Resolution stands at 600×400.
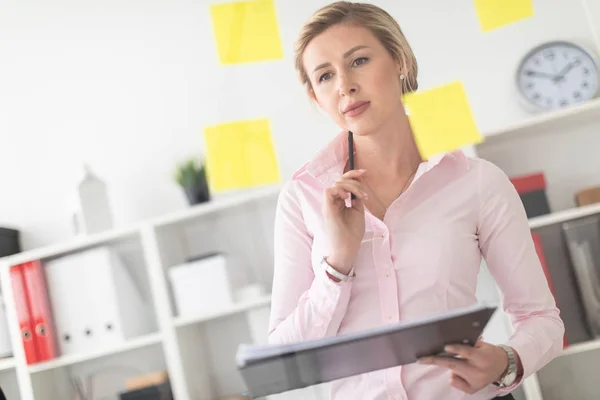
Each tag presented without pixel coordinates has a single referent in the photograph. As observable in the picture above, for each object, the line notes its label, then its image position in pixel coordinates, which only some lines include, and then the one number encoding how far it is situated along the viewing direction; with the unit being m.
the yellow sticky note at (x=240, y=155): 1.59
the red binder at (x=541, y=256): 1.73
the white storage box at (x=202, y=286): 2.01
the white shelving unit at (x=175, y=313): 2.02
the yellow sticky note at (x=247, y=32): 1.44
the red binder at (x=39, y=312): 2.11
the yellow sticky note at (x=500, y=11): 1.41
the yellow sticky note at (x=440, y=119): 1.24
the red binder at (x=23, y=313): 2.11
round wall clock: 1.91
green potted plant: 2.11
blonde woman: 1.00
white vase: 2.16
